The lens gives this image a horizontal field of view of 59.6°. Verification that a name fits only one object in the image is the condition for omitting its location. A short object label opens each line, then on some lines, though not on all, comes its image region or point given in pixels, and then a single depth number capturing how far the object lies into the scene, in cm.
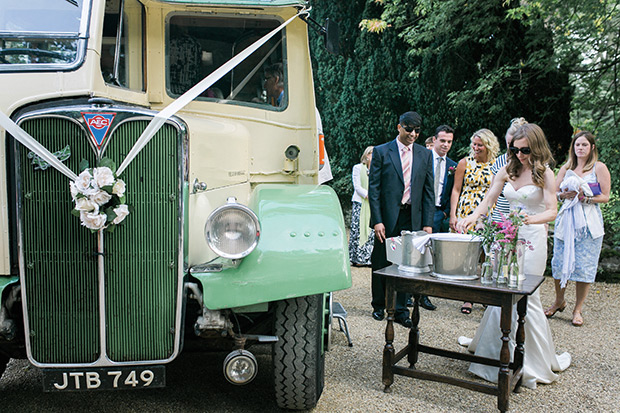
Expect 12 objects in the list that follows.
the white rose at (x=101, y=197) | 239
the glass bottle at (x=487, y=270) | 325
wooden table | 313
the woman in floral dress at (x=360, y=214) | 768
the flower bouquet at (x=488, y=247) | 327
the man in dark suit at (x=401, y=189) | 489
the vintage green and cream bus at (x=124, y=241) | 247
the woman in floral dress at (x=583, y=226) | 531
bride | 372
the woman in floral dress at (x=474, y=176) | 539
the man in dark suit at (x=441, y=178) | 590
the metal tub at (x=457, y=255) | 327
